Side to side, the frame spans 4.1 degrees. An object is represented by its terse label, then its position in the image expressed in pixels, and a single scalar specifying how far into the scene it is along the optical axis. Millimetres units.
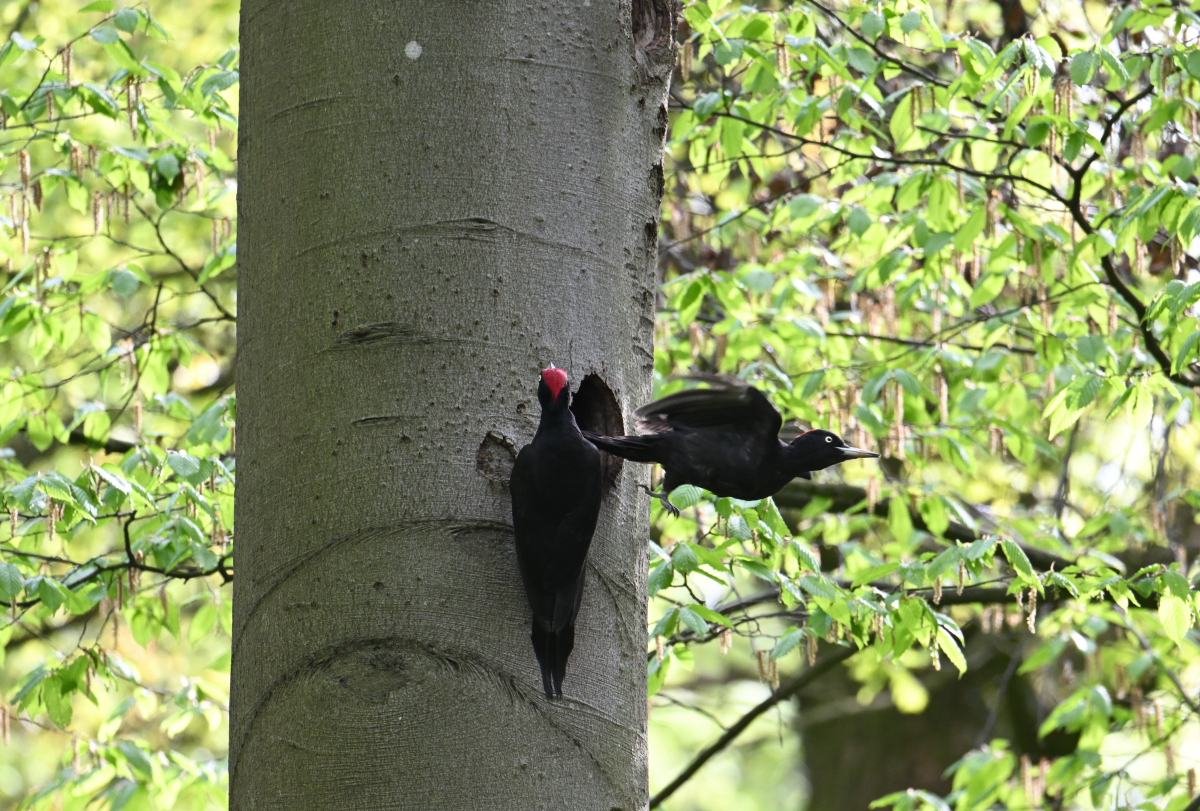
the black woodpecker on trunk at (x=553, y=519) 22841
